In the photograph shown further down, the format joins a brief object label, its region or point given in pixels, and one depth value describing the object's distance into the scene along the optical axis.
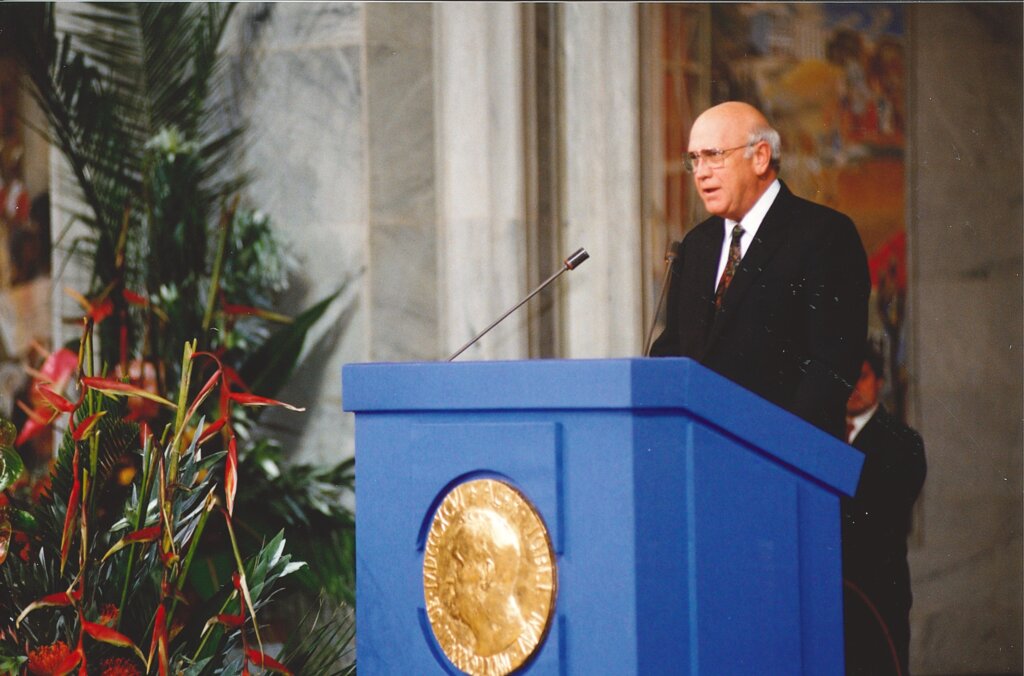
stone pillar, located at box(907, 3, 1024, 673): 10.37
